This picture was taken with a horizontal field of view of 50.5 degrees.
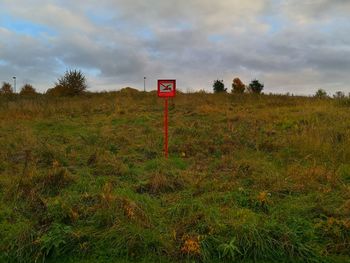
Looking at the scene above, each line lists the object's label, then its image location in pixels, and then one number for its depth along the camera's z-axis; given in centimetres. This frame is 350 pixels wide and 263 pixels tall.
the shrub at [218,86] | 3813
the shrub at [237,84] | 4364
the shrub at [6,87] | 3409
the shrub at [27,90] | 2956
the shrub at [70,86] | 2786
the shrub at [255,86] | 3419
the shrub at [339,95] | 1917
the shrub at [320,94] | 2299
